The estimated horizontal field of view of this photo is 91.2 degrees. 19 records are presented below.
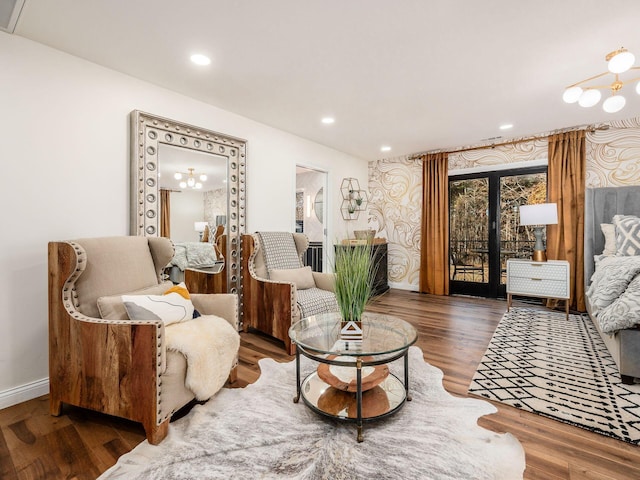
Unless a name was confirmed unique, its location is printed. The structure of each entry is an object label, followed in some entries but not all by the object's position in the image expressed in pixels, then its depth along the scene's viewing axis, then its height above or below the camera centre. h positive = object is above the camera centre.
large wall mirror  2.60 +0.54
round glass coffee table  1.59 -0.73
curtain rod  3.88 +1.42
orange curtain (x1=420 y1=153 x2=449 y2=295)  5.02 +0.25
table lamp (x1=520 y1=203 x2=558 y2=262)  3.74 +0.28
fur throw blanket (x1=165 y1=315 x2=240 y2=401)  1.65 -0.61
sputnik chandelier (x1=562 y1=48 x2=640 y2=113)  2.23 +1.05
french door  4.54 +0.23
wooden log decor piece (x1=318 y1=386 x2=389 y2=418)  1.65 -0.91
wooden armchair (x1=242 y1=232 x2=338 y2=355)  2.80 -0.45
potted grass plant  1.72 -0.22
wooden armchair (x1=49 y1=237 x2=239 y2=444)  1.54 -0.54
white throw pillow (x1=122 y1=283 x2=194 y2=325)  1.76 -0.39
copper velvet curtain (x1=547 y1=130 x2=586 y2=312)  3.95 +0.50
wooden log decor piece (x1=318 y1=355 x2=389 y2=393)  1.77 -0.82
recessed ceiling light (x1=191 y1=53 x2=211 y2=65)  2.31 +1.37
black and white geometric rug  1.74 -0.96
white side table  3.59 -0.45
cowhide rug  1.35 -0.99
